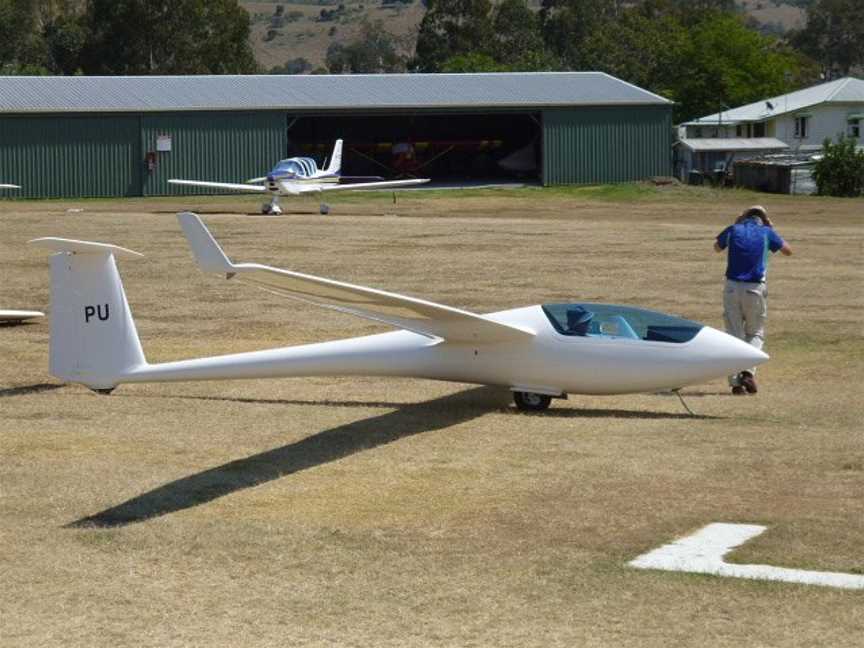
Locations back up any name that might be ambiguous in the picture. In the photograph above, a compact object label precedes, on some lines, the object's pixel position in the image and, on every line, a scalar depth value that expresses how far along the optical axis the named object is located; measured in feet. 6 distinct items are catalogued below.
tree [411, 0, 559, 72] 407.64
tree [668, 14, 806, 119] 344.08
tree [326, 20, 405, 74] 555.28
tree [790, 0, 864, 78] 499.92
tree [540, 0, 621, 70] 453.17
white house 282.56
